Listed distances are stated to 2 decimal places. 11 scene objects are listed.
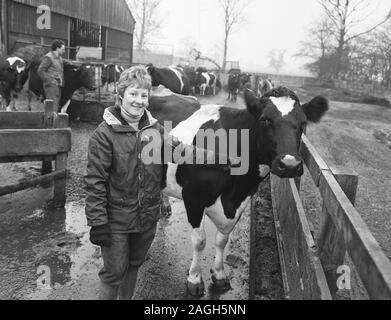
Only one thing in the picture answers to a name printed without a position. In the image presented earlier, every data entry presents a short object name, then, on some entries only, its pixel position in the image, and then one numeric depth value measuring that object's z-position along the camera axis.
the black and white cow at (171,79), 12.81
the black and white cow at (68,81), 10.04
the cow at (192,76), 21.84
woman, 2.45
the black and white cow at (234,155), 3.05
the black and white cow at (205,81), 23.16
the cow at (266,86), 14.89
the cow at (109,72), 16.33
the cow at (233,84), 22.20
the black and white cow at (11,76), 10.51
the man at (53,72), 8.56
